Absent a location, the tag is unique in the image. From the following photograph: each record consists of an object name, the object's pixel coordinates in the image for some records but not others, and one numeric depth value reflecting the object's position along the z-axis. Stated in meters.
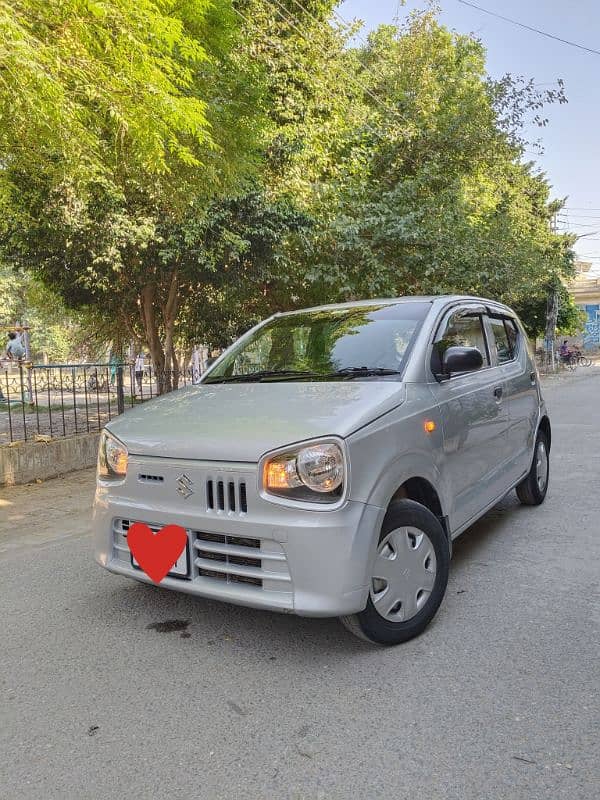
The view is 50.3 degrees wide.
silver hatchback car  2.73
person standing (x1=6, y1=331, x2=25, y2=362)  14.72
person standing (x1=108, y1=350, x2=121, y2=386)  8.54
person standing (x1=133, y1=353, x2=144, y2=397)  9.49
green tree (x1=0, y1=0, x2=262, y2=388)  5.27
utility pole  26.52
